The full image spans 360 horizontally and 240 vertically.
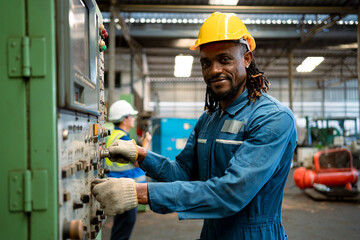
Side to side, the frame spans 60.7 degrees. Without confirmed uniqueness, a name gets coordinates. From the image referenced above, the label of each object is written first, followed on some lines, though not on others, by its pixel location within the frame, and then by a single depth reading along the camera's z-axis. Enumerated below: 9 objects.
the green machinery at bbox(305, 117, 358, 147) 9.69
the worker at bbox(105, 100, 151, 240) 2.89
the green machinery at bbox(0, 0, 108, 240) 0.78
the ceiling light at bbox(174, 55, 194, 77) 8.54
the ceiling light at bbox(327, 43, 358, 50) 9.99
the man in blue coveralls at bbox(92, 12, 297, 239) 1.13
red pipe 5.93
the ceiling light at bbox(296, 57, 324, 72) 8.01
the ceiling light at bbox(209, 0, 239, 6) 6.39
